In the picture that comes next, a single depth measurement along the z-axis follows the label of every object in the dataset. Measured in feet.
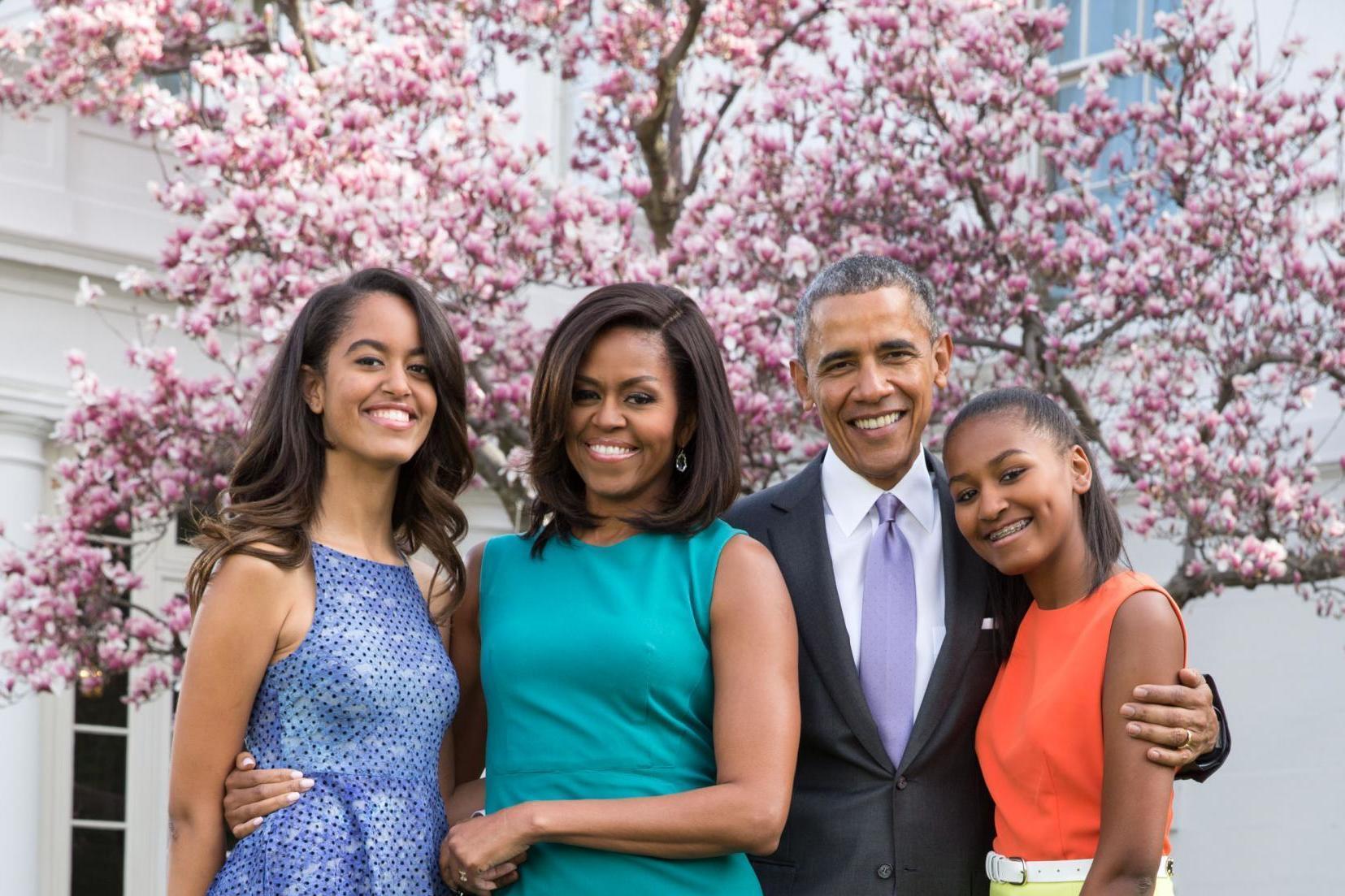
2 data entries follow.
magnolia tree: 22.13
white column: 28.60
